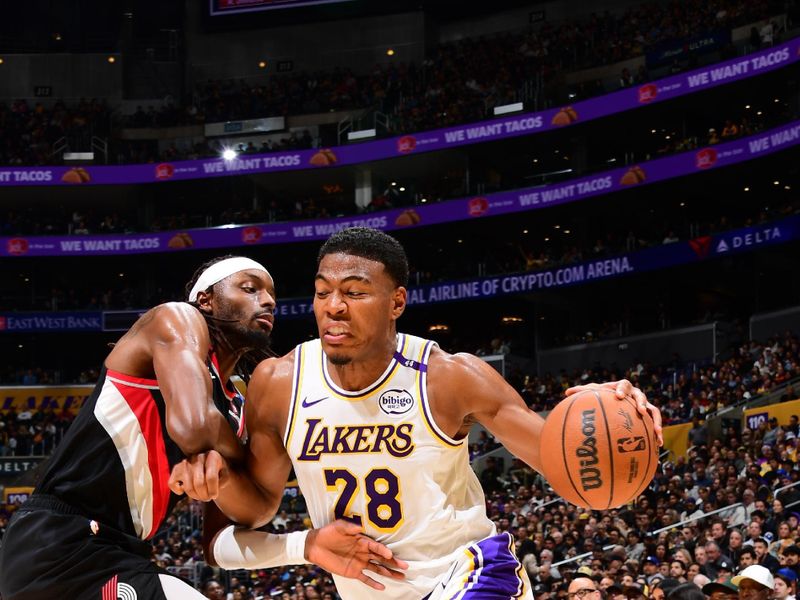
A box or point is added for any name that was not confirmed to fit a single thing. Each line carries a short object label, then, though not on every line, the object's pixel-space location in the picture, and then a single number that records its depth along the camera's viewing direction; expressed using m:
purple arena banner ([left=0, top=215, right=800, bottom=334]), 27.30
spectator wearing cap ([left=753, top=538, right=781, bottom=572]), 11.28
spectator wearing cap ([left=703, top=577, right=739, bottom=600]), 8.30
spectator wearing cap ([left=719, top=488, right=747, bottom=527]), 14.64
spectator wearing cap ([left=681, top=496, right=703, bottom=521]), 15.48
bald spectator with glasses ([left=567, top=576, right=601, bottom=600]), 8.96
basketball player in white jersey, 3.93
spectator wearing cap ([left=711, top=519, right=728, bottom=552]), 13.08
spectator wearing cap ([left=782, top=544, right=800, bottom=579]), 11.12
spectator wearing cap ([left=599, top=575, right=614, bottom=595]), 11.14
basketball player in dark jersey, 3.87
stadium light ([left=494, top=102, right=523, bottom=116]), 32.72
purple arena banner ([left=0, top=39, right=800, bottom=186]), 28.70
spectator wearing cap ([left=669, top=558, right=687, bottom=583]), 11.70
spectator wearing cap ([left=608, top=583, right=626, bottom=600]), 9.87
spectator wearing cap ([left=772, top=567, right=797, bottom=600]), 9.41
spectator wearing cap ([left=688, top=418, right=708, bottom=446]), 20.47
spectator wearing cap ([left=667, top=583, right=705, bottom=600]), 7.71
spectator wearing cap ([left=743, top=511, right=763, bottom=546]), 12.63
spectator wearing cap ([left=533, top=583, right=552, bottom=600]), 13.66
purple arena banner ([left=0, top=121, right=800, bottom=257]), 28.32
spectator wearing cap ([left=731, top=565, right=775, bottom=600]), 8.38
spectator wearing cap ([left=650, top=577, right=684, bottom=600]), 9.52
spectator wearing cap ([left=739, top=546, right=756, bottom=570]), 11.36
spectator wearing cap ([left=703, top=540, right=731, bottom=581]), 11.77
